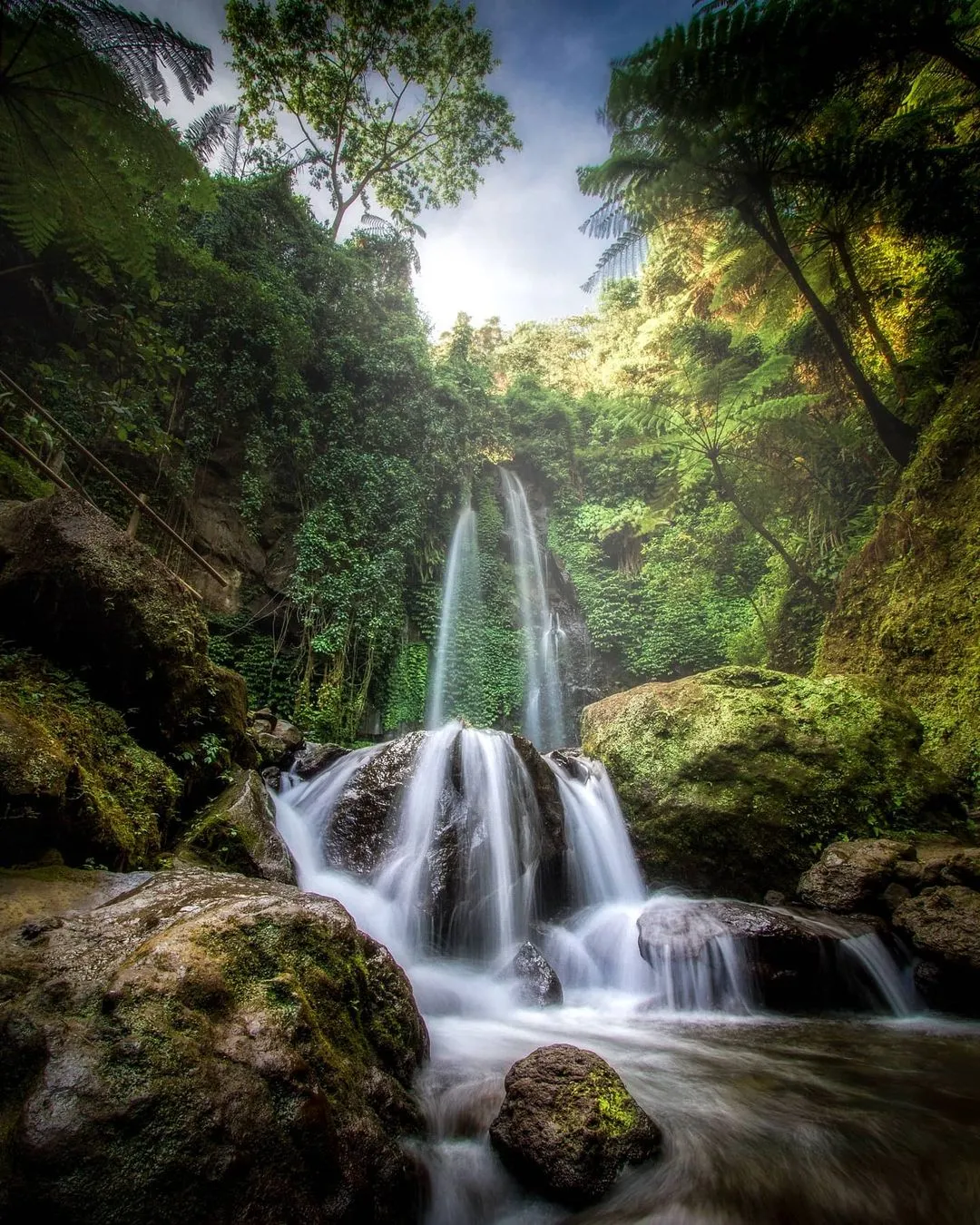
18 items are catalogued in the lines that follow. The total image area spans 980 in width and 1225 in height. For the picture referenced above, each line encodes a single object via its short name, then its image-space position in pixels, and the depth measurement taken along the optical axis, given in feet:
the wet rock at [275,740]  24.36
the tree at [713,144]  20.48
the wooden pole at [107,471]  17.78
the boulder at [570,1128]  6.92
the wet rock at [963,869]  14.19
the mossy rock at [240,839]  12.66
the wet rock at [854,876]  15.46
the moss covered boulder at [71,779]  8.34
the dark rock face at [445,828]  17.89
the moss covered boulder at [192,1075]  4.49
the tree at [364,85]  47.75
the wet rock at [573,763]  25.11
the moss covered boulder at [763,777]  18.75
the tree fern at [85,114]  12.16
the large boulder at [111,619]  12.89
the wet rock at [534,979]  14.90
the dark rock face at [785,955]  13.66
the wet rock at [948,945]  12.60
